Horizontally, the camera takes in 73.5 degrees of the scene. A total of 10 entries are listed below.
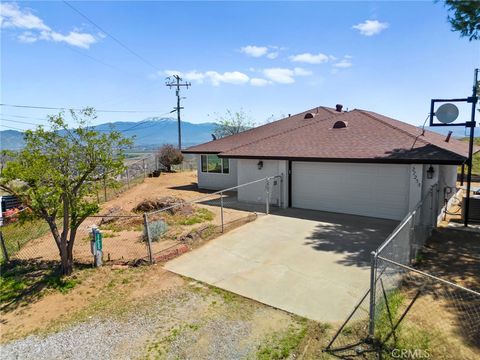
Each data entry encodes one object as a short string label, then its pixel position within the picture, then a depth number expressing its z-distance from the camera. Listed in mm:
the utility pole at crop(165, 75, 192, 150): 37328
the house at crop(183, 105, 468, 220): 10953
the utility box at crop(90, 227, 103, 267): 7774
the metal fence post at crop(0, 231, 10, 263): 8520
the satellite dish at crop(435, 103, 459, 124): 10914
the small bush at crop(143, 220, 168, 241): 9713
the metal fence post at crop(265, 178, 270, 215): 12323
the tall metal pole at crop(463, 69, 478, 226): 10156
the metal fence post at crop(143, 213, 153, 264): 7635
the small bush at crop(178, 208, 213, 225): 11500
